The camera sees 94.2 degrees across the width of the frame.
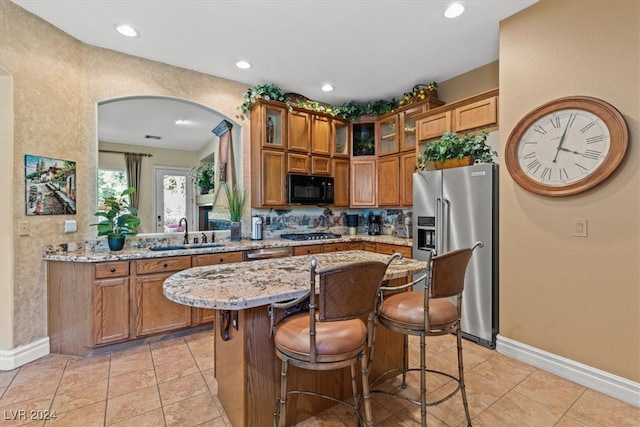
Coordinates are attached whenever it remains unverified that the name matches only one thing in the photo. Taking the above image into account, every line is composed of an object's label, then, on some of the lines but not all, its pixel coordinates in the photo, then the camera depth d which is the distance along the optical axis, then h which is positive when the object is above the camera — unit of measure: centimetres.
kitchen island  142 -68
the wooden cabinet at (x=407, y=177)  411 +51
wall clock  210 +51
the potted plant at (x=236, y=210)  389 +5
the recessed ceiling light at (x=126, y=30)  277 +175
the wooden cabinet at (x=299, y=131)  415 +117
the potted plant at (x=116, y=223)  291 -9
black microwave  415 +35
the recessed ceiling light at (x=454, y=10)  250 +174
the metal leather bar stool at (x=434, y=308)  155 -55
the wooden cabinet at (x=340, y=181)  458 +50
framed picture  263 +27
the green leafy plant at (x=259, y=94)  395 +160
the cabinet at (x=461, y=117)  305 +109
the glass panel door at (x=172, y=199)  509 +26
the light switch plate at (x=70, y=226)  289 -11
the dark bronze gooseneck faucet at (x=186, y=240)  362 -32
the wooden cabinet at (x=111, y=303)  268 -82
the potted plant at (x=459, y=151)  303 +65
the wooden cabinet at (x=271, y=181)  395 +44
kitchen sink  335 -38
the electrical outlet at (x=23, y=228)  255 -12
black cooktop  420 -33
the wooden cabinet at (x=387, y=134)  434 +119
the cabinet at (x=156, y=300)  288 -85
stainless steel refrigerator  282 -15
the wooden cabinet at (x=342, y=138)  464 +119
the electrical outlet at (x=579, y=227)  225 -12
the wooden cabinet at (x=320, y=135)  436 +116
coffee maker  489 -20
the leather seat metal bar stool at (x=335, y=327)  123 -56
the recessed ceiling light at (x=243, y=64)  345 +176
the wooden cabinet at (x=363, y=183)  464 +47
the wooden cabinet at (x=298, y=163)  416 +72
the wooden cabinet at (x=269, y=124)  390 +121
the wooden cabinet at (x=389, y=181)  430 +48
